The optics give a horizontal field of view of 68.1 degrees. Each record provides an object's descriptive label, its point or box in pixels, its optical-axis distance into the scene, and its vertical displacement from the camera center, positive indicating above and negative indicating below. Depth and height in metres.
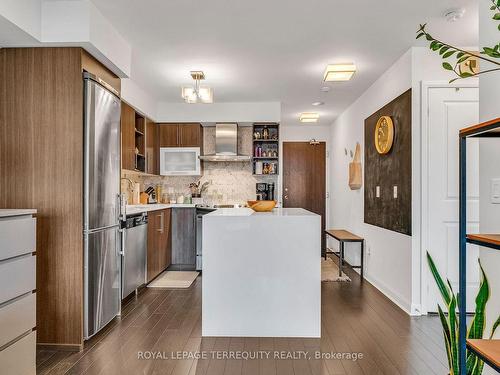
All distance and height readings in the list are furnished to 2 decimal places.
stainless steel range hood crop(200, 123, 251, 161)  5.93 +0.78
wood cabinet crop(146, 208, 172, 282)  4.57 -0.71
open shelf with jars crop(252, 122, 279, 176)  6.09 +0.65
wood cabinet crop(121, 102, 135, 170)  4.62 +0.68
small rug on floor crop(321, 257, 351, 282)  4.91 -1.20
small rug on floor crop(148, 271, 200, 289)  4.56 -1.19
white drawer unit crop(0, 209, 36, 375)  2.05 -0.60
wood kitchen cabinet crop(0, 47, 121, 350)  2.75 +0.18
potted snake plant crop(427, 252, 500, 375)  1.53 -0.61
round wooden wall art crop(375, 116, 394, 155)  4.01 +0.61
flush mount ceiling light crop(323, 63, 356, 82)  4.02 +1.29
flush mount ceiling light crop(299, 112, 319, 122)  6.55 +1.29
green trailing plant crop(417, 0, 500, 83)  1.26 +0.50
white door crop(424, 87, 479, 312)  3.44 +0.13
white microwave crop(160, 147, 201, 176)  5.96 +0.45
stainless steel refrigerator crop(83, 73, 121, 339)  2.80 -0.13
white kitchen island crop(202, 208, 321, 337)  2.90 -0.69
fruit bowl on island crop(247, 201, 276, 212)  3.32 -0.16
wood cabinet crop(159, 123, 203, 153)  5.95 +0.87
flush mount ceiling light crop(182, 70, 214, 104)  4.22 +1.10
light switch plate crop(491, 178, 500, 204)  2.05 -0.01
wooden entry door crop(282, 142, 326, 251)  7.78 +0.29
